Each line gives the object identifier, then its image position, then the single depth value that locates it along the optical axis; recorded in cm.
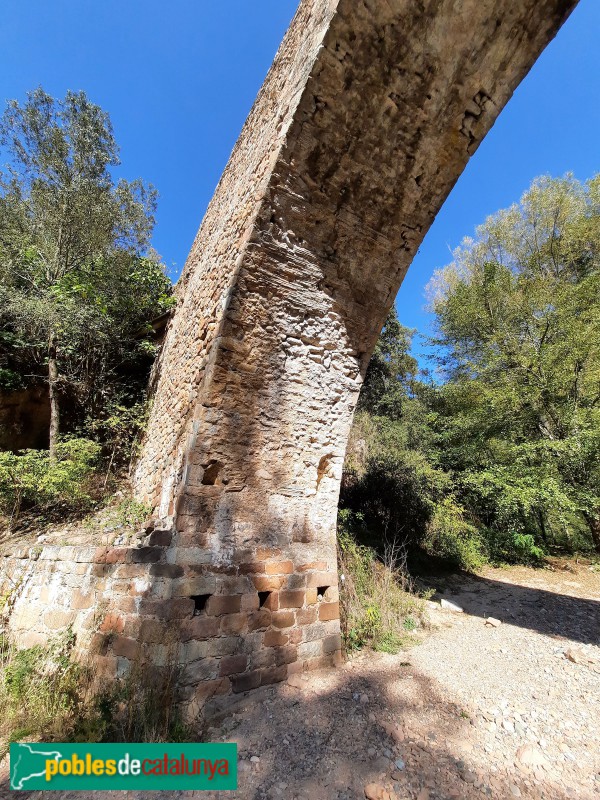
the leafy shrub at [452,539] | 829
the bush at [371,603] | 390
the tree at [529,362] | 710
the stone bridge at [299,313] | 285
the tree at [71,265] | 624
